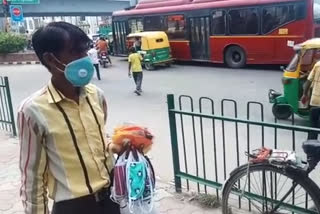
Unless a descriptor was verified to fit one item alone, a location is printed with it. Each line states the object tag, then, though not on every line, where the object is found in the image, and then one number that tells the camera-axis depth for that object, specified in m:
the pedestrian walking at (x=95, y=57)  11.95
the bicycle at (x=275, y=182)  2.44
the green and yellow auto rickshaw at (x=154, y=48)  14.80
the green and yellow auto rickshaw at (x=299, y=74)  6.48
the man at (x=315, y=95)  5.75
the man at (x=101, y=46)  16.75
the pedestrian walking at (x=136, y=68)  10.11
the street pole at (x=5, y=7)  19.72
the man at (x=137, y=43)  14.96
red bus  12.19
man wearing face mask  1.59
